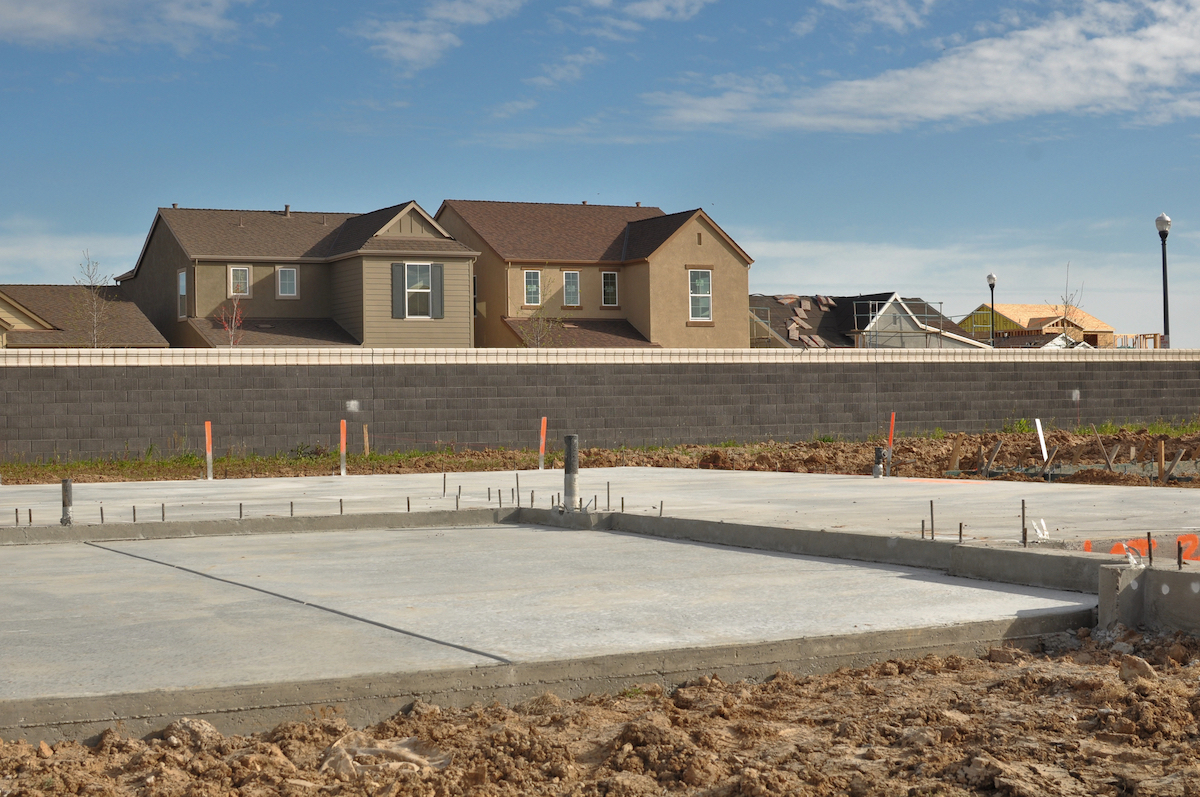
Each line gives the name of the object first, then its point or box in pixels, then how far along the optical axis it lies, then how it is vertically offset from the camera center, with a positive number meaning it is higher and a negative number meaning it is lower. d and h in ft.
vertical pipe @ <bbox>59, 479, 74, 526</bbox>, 39.17 -2.03
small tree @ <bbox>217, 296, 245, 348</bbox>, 117.60 +12.03
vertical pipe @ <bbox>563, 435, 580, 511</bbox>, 41.57 -1.48
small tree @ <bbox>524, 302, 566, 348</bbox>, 127.48 +11.23
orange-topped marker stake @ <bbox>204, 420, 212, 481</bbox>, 67.87 -0.32
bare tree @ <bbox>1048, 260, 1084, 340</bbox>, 283.59 +26.76
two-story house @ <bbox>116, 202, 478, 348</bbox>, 119.96 +15.90
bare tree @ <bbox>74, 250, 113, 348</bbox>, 123.54 +13.31
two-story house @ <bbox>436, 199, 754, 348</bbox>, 133.18 +16.89
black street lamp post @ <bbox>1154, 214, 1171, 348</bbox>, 93.81 +15.49
